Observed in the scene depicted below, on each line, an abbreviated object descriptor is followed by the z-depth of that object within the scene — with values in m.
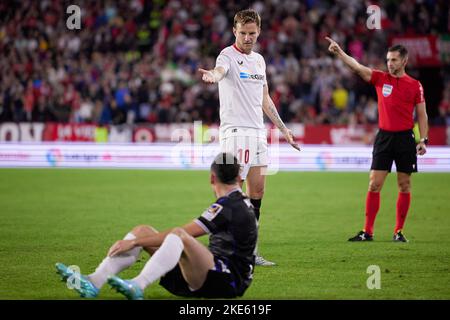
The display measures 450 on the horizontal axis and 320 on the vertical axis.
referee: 21.89
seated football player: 13.24
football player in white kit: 18.11
